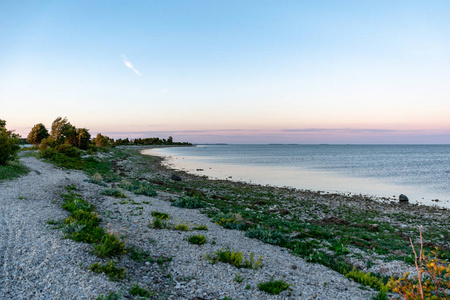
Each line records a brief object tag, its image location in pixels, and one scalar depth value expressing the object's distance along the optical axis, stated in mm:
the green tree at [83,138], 60594
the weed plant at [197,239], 10609
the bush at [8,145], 22672
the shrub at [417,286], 4105
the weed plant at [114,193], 18000
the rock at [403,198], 26984
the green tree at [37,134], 55438
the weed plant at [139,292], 6809
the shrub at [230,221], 13961
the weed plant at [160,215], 13598
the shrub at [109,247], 8320
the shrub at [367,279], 8344
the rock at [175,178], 35041
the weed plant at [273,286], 7348
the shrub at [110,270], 7393
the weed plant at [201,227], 12686
